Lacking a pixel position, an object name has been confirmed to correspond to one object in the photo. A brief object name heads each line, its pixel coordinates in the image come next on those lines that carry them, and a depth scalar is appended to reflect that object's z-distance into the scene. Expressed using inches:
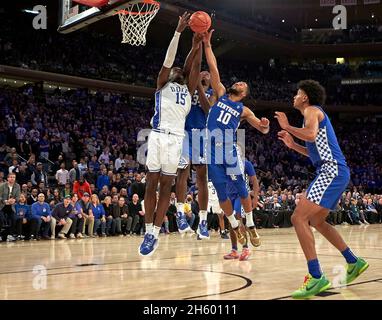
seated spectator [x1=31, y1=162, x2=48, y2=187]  562.2
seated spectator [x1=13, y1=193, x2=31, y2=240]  487.2
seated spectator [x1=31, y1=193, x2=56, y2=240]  494.9
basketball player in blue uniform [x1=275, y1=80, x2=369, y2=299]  194.1
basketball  253.9
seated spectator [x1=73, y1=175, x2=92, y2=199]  566.4
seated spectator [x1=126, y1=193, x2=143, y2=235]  589.0
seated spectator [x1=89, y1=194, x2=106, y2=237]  553.6
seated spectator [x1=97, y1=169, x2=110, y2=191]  619.5
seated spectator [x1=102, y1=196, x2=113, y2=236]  574.1
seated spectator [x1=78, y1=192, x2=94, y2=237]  543.5
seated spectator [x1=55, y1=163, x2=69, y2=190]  603.2
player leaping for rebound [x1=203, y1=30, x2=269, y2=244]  286.0
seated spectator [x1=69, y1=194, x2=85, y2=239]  531.8
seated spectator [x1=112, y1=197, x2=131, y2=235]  577.9
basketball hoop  374.9
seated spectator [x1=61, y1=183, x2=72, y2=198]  570.5
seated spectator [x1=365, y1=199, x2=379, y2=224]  931.3
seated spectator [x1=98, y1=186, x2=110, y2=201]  589.0
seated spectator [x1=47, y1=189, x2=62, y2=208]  530.7
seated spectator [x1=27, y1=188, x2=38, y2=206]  518.0
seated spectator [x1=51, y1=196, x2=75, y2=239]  517.3
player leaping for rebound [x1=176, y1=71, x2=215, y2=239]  291.7
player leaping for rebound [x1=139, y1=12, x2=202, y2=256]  251.9
